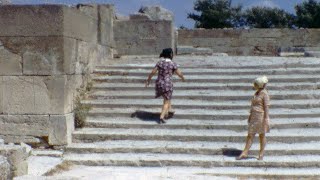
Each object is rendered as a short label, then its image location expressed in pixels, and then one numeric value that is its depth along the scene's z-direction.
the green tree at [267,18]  41.31
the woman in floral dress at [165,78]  9.55
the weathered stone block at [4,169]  5.78
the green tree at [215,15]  40.22
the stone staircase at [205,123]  8.18
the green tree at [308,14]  37.78
